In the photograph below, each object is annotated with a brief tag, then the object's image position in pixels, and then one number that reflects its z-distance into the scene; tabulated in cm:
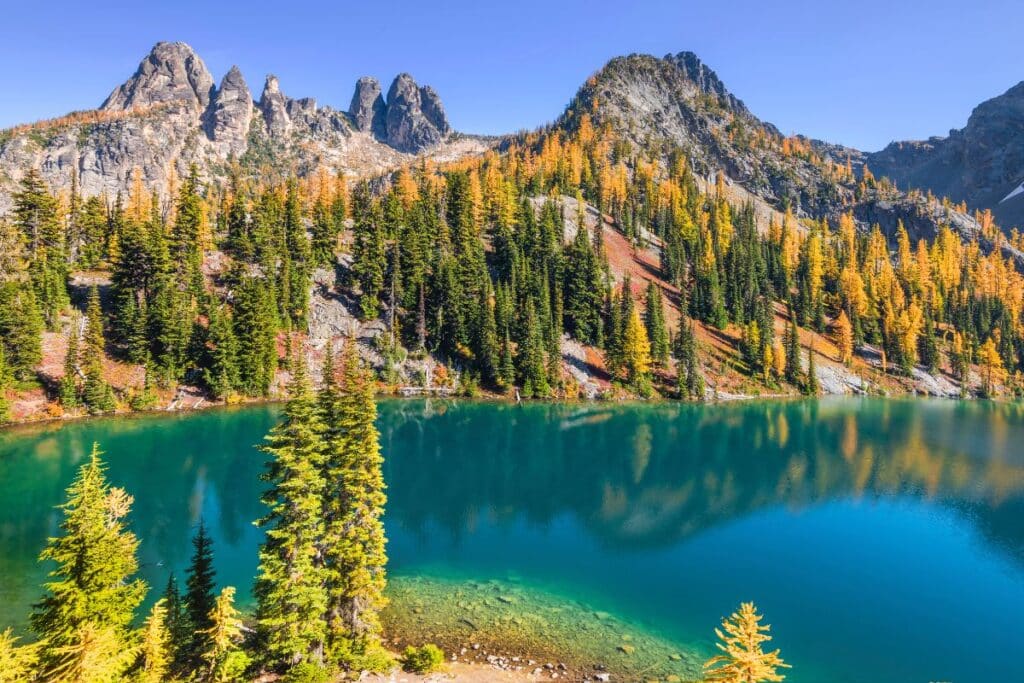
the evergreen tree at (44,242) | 7700
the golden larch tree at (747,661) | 1183
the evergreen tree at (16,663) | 1115
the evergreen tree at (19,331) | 6719
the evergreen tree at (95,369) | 6969
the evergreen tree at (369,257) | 10088
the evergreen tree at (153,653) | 1527
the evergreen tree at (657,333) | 10562
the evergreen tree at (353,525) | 2175
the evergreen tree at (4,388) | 6281
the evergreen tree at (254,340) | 8250
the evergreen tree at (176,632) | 1819
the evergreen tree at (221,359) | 7950
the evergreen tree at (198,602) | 1911
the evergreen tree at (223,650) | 1684
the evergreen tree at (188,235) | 8975
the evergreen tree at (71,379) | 6825
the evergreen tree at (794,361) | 11225
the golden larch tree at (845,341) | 12512
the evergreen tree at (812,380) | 11112
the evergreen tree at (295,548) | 1962
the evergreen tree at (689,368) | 10000
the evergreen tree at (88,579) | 1717
